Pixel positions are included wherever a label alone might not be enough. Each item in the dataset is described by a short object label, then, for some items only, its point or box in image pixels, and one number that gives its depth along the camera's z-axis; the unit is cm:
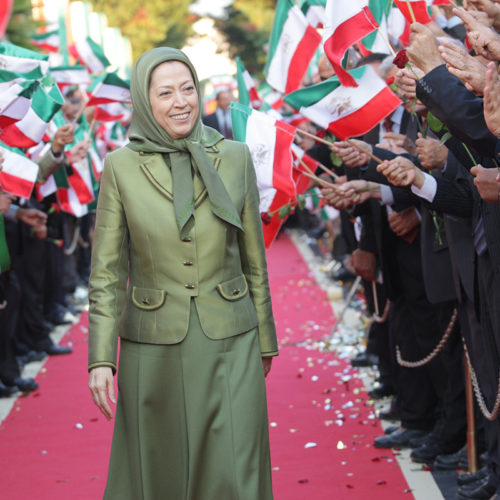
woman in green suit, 429
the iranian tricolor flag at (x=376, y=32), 651
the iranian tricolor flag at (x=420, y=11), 620
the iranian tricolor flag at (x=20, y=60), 760
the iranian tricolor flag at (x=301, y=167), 780
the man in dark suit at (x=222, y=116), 2072
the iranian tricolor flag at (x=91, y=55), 1178
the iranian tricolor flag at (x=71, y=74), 1070
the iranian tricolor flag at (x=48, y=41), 1527
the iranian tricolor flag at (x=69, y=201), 1038
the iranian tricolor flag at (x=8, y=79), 696
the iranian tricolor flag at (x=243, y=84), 835
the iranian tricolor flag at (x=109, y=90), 946
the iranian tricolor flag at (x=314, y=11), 848
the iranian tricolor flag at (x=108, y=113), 1040
